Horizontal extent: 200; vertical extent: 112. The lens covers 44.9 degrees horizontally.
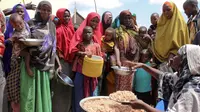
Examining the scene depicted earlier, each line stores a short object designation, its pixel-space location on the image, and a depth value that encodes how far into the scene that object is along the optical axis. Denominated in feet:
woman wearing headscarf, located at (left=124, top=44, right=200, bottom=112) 6.27
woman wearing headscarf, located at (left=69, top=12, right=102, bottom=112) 12.62
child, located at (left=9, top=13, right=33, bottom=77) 10.20
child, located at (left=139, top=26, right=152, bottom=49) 13.83
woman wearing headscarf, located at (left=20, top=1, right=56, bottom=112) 10.83
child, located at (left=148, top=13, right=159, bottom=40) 16.17
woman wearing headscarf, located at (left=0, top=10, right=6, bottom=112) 10.43
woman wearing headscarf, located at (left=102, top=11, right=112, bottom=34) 15.11
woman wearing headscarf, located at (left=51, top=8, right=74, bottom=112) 13.12
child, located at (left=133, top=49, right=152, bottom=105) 13.74
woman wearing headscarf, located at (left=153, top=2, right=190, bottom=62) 12.39
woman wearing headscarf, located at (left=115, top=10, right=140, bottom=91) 13.11
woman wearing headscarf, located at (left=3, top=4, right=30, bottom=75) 11.41
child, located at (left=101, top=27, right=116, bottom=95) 13.67
